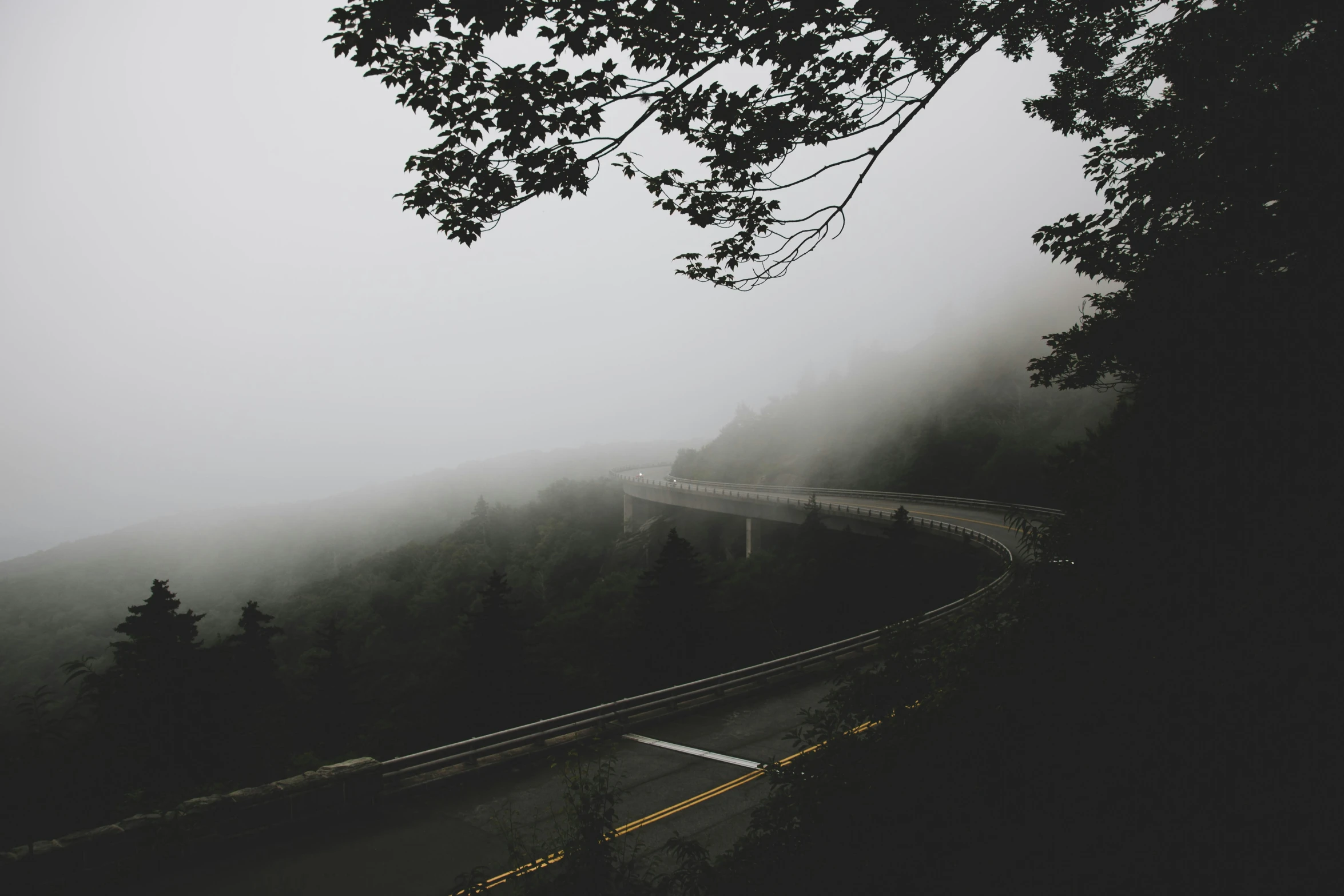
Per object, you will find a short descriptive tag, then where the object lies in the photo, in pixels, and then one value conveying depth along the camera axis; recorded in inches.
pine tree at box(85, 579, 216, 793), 702.5
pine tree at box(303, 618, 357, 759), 1071.0
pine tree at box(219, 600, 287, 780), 838.5
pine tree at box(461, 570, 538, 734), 945.5
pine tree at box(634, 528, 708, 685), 999.6
